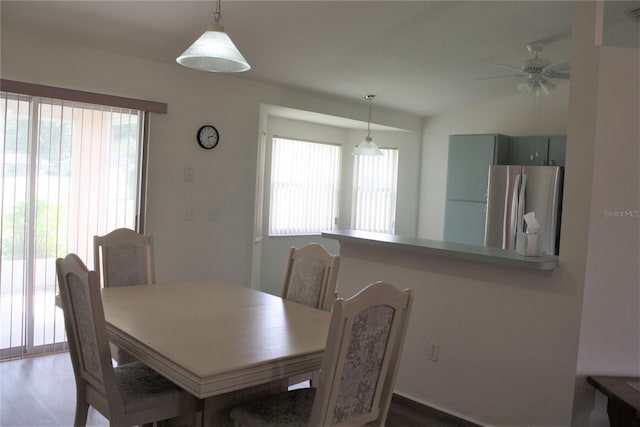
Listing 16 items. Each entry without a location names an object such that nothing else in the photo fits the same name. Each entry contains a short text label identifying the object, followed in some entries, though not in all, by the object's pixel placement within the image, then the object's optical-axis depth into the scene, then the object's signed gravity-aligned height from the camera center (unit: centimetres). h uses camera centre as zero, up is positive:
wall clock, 455 +42
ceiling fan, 402 +99
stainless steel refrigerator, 502 +1
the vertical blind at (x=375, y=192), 697 +3
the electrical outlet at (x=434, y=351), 323 -93
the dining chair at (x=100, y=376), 205 -83
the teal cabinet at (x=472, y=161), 575 +42
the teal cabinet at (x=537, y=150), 548 +56
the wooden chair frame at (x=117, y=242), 318 -40
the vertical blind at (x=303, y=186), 621 +5
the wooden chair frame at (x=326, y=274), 291 -45
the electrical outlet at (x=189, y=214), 452 -25
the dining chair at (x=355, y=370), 178 -63
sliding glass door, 364 -11
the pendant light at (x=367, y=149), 533 +45
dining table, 182 -60
